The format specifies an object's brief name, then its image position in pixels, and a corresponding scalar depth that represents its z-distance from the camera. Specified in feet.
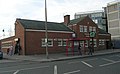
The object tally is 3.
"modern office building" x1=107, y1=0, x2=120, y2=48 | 96.41
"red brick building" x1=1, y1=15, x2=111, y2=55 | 48.33
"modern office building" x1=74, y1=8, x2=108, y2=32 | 115.24
